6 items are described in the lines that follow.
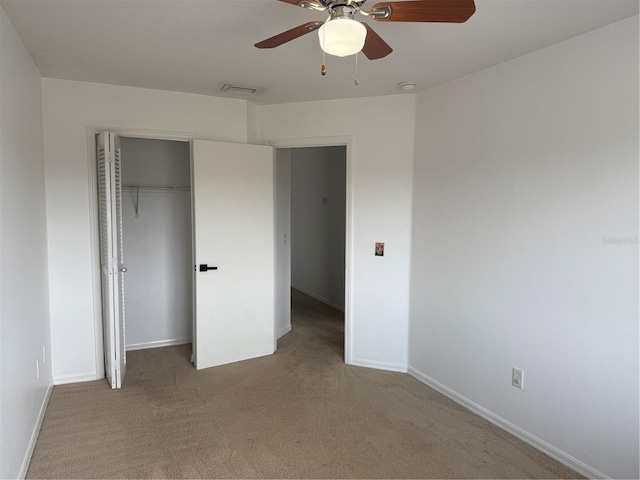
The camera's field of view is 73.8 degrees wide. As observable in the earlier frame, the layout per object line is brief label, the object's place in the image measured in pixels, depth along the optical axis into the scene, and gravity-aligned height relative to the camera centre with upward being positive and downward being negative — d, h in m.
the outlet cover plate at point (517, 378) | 2.71 -1.03
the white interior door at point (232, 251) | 3.67 -0.32
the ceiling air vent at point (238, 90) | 3.43 +1.04
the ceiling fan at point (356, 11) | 1.48 +0.74
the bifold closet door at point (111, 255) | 3.19 -0.31
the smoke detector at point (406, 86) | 3.27 +1.02
